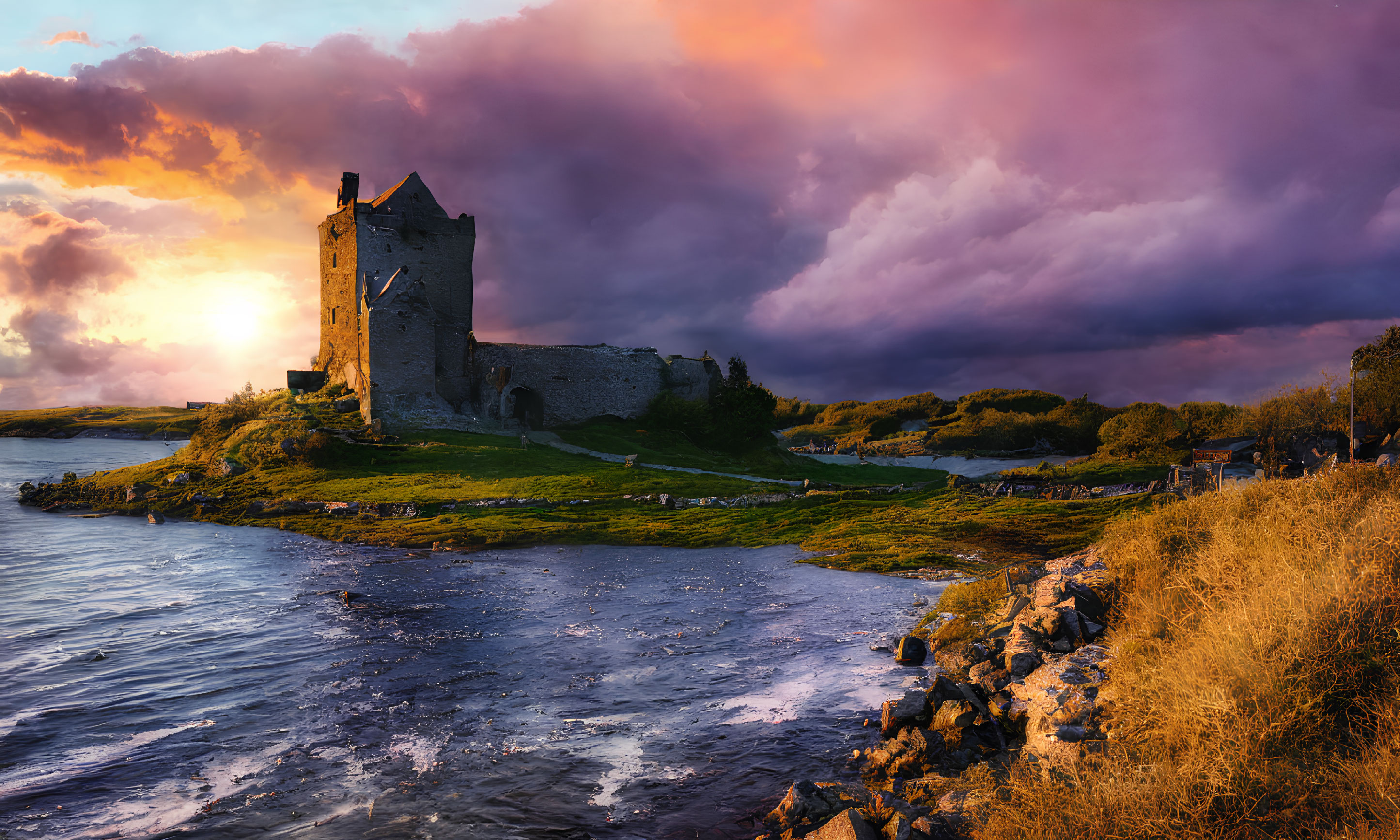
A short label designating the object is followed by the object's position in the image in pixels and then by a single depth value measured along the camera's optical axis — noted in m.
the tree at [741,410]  51.53
